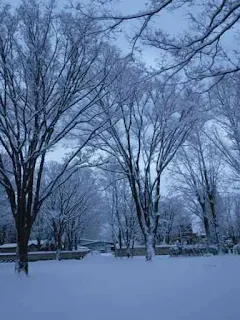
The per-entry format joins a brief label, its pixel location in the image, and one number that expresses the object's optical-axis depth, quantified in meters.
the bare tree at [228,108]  14.13
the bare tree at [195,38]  5.14
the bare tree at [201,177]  23.27
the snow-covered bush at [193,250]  25.64
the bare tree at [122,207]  33.16
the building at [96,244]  77.69
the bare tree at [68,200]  29.45
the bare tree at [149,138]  15.07
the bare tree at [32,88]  10.29
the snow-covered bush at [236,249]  25.88
